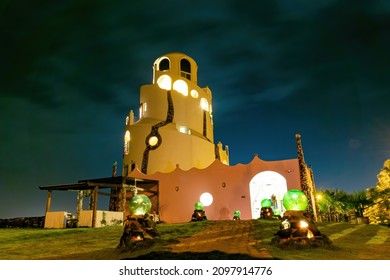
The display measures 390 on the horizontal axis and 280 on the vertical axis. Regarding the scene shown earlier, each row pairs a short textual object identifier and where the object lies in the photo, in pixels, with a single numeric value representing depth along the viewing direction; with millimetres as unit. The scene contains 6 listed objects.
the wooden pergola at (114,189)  18078
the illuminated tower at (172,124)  26078
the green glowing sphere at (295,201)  9031
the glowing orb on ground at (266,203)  17788
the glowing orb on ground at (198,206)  18541
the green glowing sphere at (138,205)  10133
